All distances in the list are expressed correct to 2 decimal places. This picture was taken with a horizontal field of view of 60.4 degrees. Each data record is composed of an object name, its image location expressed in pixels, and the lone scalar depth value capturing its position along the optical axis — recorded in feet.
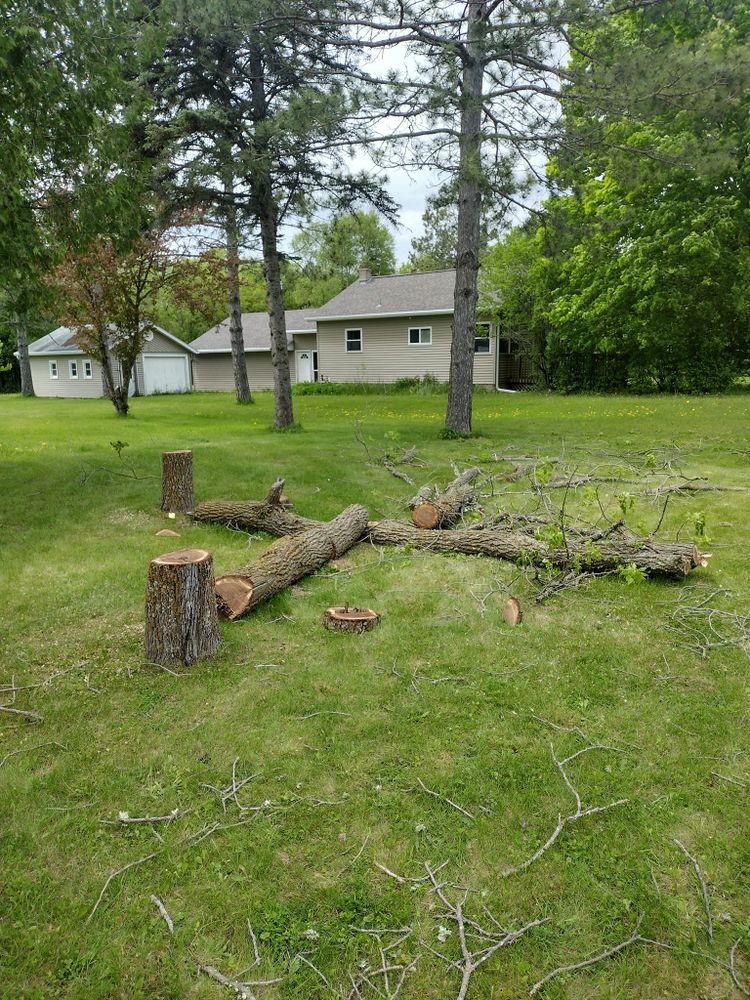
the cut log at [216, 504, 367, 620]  14.84
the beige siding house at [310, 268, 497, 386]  86.58
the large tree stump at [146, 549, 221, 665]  12.49
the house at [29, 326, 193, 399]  104.17
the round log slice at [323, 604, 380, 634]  14.32
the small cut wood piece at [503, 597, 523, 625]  14.61
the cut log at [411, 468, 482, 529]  21.12
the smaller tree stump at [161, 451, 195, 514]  23.48
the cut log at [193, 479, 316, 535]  21.01
